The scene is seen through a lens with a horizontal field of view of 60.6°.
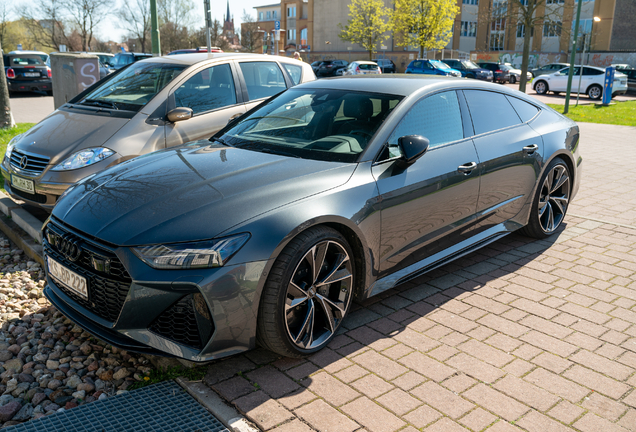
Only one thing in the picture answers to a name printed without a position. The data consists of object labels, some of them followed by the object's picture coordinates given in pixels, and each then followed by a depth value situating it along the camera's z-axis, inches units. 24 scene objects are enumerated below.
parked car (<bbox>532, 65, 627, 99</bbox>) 1038.4
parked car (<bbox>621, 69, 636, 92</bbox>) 1178.6
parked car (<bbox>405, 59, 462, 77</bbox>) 1300.4
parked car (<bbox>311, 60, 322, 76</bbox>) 1617.6
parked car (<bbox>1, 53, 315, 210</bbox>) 205.3
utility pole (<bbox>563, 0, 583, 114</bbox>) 723.1
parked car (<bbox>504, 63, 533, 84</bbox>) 1501.0
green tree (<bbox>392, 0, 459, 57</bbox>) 1820.9
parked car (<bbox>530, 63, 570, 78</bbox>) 1157.5
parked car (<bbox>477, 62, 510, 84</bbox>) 1457.9
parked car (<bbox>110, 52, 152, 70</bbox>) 1084.0
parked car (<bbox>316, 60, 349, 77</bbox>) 1599.4
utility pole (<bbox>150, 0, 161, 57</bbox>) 458.5
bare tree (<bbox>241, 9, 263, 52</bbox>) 2725.9
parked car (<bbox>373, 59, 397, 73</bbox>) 1704.0
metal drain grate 103.3
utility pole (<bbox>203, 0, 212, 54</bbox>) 450.7
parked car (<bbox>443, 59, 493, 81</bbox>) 1412.4
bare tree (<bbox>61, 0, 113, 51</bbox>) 2487.7
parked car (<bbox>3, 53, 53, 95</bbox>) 840.9
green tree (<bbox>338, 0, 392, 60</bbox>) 2117.4
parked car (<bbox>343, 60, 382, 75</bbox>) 1311.4
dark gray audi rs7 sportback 108.7
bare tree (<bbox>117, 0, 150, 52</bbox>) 2699.3
